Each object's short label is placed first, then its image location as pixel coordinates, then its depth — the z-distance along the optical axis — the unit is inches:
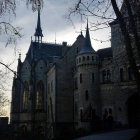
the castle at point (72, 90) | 867.8
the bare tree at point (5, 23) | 237.0
